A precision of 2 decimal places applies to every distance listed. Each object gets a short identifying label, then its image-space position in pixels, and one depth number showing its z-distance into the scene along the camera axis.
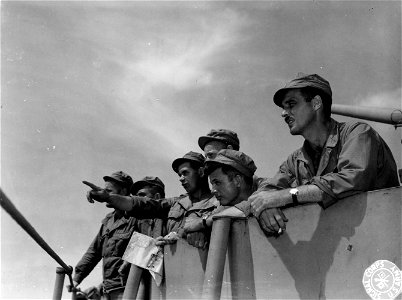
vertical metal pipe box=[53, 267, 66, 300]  4.59
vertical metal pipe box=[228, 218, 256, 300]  2.88
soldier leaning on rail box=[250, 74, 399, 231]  2.85
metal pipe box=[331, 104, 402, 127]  7.15
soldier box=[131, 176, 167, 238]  6.60
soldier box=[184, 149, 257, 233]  4.12
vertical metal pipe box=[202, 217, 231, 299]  2.83
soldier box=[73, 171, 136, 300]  6.71
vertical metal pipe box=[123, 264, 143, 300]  3.79
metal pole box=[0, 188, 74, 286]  2.39
